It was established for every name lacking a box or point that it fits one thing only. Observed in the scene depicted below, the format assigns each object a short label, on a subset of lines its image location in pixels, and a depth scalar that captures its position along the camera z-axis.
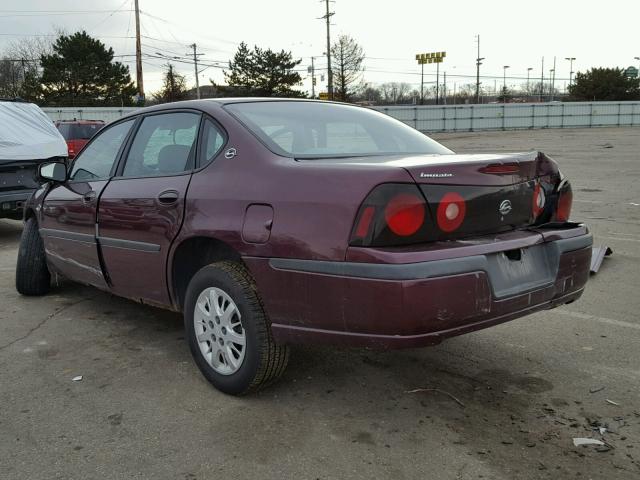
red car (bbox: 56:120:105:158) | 15.29
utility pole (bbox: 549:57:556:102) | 102.43
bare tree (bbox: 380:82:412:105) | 97.50
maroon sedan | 2.52
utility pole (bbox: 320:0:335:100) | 49.94
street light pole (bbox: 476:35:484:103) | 81.19
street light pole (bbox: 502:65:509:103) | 89.06
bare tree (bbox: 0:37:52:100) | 55.53
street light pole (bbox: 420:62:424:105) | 83.85
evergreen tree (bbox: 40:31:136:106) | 48.59
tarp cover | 8.02
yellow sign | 71.44
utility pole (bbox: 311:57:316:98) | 71.68
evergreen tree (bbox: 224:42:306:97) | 58.78
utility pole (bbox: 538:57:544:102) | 93.32
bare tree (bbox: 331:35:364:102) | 59.25
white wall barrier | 44.25
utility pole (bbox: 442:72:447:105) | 89.49
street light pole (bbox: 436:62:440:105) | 83.69
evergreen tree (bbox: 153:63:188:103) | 59.54
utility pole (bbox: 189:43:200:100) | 68.44
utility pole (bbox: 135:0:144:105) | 36.16
